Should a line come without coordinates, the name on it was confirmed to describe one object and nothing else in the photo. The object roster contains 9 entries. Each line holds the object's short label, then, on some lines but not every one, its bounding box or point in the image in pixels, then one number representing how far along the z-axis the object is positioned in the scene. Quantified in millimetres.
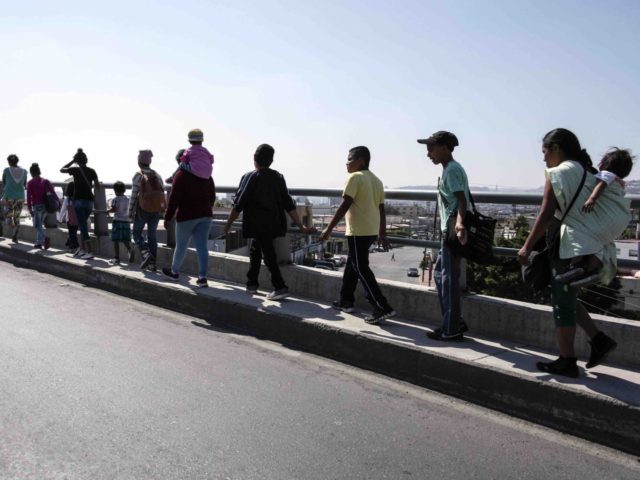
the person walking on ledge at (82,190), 10078
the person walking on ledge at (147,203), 8703
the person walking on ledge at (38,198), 11375
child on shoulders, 7496
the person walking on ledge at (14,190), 12148
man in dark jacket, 6779
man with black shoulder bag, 4993
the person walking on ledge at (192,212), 7586
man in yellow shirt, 5840
